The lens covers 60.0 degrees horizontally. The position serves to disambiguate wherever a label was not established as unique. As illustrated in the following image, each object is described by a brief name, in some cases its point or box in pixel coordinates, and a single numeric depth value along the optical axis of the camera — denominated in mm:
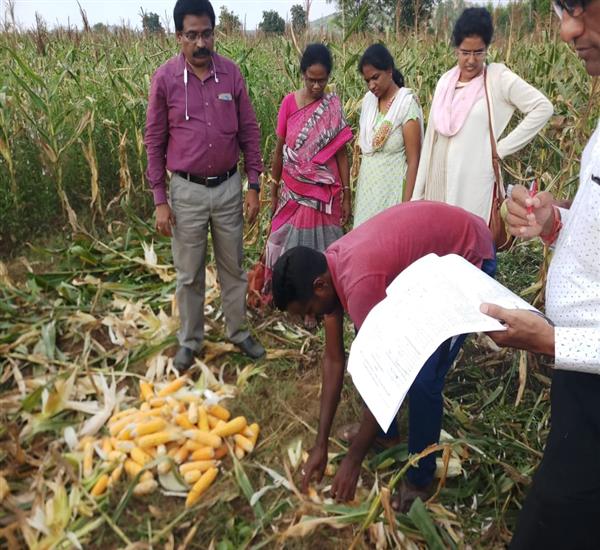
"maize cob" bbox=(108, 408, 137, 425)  2631
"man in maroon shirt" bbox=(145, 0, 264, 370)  2824
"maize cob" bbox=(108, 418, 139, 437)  2518
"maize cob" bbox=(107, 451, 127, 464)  2355
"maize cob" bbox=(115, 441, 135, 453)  2391
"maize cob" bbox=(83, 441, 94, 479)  2330
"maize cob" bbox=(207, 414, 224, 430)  2599
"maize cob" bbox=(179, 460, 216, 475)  2348
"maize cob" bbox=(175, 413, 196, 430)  2512
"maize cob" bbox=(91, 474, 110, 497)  2248
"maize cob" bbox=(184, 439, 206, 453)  2428
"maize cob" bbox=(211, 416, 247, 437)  2504
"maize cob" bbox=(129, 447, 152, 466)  2344
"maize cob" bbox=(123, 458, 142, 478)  2320
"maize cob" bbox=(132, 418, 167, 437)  2434
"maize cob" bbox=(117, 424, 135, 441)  2451
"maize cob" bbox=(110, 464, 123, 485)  2297
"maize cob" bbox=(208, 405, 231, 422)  2660
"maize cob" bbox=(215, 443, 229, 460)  2454
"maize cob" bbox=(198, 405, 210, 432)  2533
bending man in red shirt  1904
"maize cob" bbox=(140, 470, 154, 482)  2293
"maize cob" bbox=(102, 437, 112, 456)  2438
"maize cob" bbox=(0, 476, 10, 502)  2201
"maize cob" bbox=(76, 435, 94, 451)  2486
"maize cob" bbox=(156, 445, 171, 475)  2309
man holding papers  1155
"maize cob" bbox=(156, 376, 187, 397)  2800
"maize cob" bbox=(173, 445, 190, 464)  2393
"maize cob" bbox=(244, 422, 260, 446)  2540
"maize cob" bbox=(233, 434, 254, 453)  2486
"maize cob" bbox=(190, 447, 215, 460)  2402
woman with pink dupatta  2848
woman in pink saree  3354
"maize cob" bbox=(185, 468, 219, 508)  2221
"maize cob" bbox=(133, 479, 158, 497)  2254
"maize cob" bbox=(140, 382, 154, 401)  2771
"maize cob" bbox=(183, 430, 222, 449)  2434
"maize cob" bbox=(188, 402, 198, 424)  2561
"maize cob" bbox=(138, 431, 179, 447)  2381
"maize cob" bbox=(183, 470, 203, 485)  2320
